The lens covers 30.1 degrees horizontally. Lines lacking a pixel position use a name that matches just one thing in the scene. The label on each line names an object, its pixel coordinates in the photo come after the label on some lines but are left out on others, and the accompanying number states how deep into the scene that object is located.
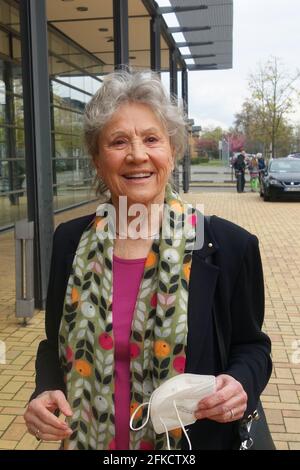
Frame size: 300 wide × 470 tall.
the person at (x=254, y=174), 23.08
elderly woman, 1.58
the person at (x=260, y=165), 21.48
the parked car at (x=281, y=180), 17.72
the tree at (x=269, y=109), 30.28
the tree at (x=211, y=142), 54.39
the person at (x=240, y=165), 21.35
